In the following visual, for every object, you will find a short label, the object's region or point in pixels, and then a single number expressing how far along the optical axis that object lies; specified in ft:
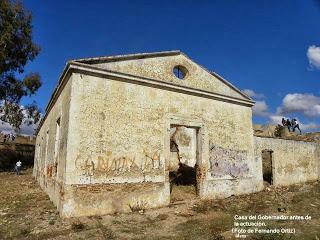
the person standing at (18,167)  66.42
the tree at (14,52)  59.36
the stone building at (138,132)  28.14
